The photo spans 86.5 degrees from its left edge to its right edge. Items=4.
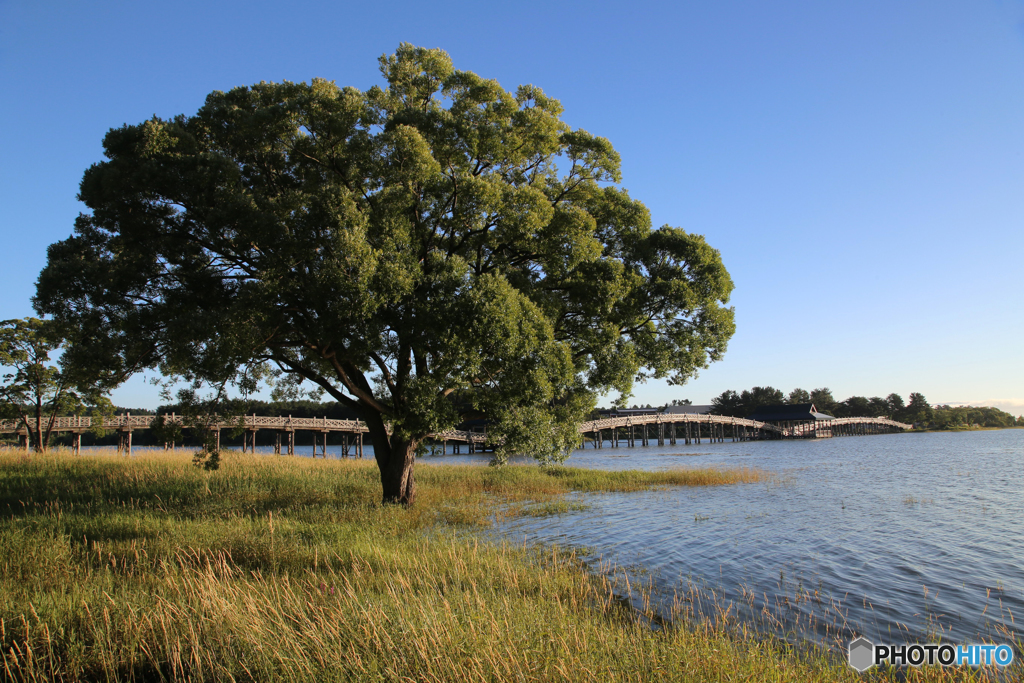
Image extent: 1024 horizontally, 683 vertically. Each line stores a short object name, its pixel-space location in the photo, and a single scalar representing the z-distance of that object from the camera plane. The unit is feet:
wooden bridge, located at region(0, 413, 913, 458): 128.77
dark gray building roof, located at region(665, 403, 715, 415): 622.29
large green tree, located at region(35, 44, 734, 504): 39.63
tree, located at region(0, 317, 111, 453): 91.09
